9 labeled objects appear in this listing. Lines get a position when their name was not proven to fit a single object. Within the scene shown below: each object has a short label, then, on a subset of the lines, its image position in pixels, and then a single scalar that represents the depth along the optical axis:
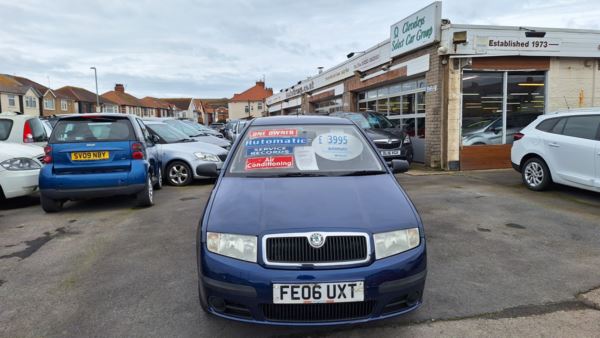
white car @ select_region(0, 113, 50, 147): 8.93
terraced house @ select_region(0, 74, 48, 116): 44.99
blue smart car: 6.46
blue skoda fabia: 2.57
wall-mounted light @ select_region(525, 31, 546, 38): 10.97
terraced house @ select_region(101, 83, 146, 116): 72.28
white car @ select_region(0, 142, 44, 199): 7.02
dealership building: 10.97
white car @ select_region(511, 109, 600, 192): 6.91
